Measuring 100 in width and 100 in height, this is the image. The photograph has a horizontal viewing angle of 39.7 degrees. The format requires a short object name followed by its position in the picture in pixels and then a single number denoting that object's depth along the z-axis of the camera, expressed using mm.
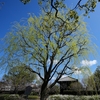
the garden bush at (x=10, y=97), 15156
